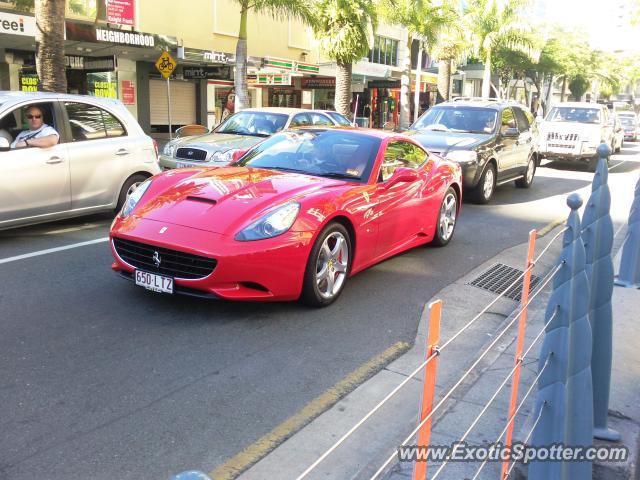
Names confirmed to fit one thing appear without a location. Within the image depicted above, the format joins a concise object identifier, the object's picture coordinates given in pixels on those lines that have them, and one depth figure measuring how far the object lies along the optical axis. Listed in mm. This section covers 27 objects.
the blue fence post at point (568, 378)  2486
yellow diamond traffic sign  17095
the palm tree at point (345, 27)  22422
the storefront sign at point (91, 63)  21327
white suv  17438
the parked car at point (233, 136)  11047
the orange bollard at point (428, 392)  1856
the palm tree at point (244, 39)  20000
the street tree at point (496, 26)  33312
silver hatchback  7176
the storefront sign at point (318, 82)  30375
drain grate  6613
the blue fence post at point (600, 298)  3117
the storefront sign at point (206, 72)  25094
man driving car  7293
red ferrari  4938
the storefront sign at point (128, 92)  26309
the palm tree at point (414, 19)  26812
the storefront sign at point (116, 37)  19562
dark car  11273
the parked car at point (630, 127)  36781
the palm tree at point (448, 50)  29953
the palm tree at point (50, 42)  12703
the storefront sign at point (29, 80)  22641
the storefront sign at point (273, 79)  27344
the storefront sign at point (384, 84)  37812
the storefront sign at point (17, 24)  17547
